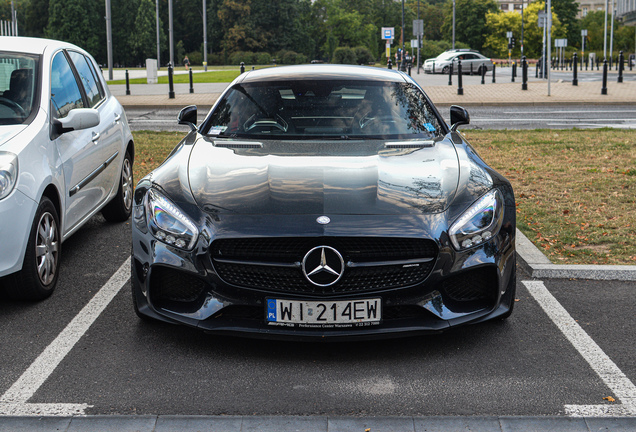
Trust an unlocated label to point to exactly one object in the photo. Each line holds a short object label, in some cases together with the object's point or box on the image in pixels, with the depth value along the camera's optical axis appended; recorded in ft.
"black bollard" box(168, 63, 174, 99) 72.74
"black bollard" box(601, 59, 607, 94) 73.68
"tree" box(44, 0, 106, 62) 302.86
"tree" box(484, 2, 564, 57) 280.10
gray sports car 11.53
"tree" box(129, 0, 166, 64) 300.61
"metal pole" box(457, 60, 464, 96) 75.47
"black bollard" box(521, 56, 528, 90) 76.54
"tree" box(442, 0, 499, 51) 319.68
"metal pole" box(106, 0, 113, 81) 111.96
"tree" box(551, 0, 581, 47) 317.22
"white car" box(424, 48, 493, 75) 151.64
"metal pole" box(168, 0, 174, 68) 158.57
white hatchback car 13.97
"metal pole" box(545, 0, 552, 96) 66.69
